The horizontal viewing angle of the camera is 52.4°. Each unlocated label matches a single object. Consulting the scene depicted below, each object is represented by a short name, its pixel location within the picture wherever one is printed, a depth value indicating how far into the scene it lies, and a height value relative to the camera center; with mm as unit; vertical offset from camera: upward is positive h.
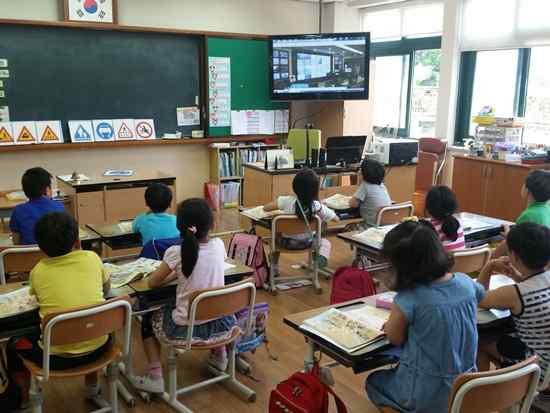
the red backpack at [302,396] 2105 -1134
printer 6555 -637
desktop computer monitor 6027 -567
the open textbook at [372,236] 3674 -939
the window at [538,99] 6570 -12
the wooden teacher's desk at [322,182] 5836 -967
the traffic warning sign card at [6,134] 6230 -463
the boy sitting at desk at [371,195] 4805 -836
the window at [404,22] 7629 +1065
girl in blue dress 1910 -749
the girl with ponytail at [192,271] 2713 -855
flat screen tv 7227 +381
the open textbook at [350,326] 2117 -906
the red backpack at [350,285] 2969 -1001
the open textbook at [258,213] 4605 -980
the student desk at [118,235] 3807 -957
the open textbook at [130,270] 2818 -916
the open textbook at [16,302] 2393 -917
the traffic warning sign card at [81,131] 6699 -452
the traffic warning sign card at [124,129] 7023 -447
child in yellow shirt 2352 -787
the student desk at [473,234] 3768 -958
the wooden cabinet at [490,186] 6035 -992
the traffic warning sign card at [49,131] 6488 -448
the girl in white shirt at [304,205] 4316 -862
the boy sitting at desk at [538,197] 3508 -630
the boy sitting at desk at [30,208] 3701 -756
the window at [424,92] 7844 +66
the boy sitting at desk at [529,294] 2234 -776
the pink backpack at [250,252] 4484 -1248
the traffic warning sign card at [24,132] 6316 -451
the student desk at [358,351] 2066 -933
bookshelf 7871 -1016
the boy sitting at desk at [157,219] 3494 -782
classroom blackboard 6309 +233
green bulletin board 7594 +329
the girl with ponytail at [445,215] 3451 -729
